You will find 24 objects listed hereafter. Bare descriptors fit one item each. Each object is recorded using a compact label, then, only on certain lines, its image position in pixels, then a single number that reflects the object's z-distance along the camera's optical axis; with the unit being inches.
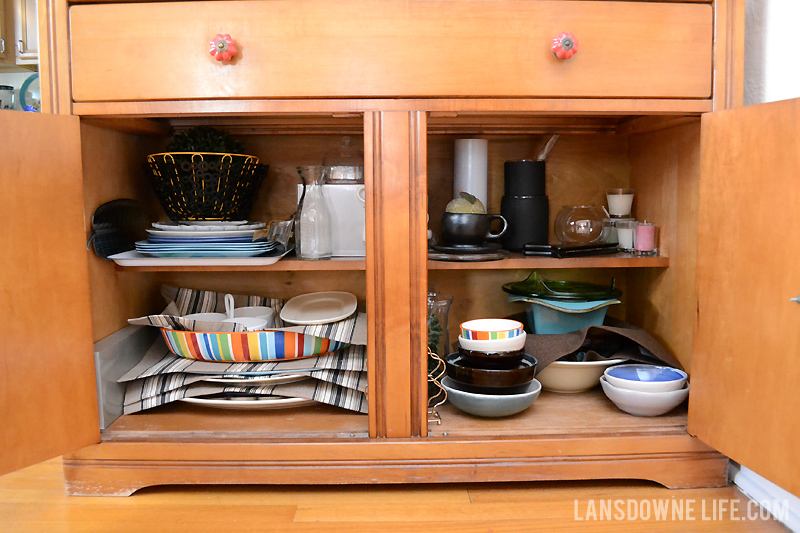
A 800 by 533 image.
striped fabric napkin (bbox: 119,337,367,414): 47.9
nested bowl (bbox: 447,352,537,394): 46.0
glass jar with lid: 57.8
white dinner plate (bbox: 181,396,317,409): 48.2
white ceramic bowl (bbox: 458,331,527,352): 47.0
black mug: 50.7
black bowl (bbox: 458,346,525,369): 46.7
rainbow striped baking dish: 48.9
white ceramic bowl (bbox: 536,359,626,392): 51.8
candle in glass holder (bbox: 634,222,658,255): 52.8
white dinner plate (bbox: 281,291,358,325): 55.6
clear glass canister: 50.0
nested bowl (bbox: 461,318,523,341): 47.4
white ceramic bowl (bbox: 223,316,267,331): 51.0
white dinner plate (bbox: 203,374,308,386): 47.9
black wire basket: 49.9
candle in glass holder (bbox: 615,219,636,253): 55.1
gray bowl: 45.7
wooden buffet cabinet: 41.1
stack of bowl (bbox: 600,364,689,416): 46.3
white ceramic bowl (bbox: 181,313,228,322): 55.0
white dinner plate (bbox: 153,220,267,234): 47.8
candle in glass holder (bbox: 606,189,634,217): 56.9
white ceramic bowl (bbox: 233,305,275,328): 56.7
